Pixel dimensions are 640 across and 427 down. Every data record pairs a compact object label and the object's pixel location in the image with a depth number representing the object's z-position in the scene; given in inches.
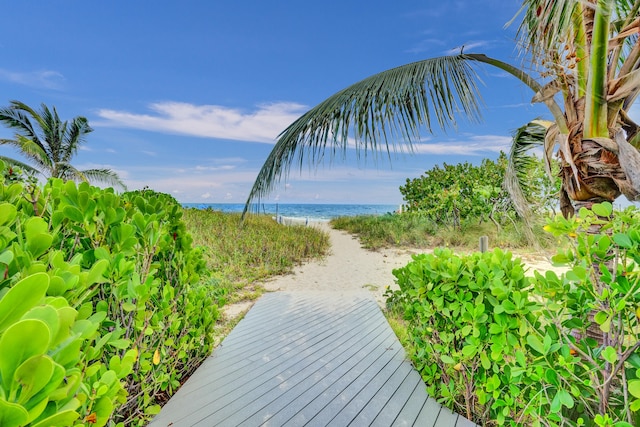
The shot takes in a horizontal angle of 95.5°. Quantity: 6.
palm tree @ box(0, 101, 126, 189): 480.3
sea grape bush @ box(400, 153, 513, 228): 385.4
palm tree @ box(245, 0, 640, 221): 74.7
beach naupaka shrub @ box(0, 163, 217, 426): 15.8
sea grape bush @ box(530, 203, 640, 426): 46.2
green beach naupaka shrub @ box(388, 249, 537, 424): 61.1
